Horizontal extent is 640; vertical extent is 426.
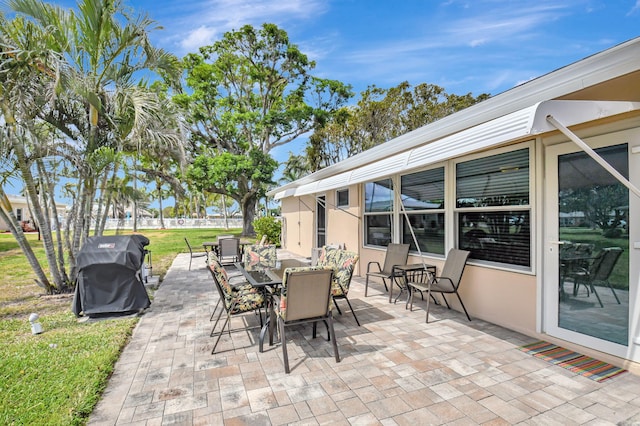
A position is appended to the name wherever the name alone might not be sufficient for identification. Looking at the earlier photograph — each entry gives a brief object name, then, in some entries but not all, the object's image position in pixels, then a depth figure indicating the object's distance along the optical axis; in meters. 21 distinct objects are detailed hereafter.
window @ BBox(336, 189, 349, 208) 9.23
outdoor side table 5.71
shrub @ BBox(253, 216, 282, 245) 16.02
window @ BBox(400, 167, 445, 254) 5.82
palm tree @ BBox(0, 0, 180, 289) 5.53
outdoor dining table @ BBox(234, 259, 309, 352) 4.01
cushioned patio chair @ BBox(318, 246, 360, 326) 4.72
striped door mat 3.21
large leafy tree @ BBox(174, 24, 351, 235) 19.55
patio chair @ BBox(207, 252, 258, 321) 4.03
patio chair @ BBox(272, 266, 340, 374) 3.40
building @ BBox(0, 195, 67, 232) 27.68
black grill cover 5.09
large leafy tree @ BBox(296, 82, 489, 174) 18.77
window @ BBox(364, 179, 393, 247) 7.39
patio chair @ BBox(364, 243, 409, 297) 6.29
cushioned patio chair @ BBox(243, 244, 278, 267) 6.23
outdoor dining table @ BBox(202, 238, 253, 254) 10.48
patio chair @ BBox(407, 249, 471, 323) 4.82
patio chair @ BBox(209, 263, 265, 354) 4.04
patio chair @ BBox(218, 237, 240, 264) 9.46
